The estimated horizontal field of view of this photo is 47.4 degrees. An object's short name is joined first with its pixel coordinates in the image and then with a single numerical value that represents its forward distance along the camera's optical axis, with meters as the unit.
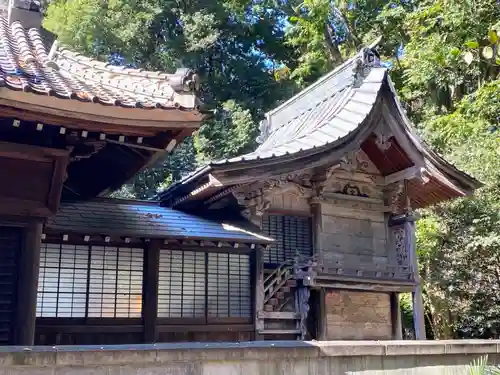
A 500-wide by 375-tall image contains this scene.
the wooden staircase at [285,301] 11.89
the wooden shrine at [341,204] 11.94
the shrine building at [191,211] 7.07
